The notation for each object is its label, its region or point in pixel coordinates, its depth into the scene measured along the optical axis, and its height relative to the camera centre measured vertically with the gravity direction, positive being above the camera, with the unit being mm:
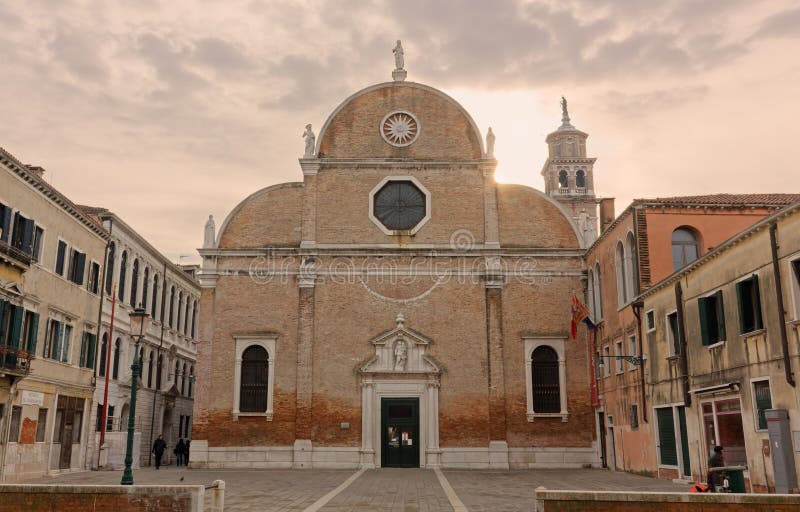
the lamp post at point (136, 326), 14859 +2099
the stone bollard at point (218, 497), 12078 -1119
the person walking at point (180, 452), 32062 -1020
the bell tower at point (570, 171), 59719 +21195
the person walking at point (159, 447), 29298 -742
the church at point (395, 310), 25938 +4345
